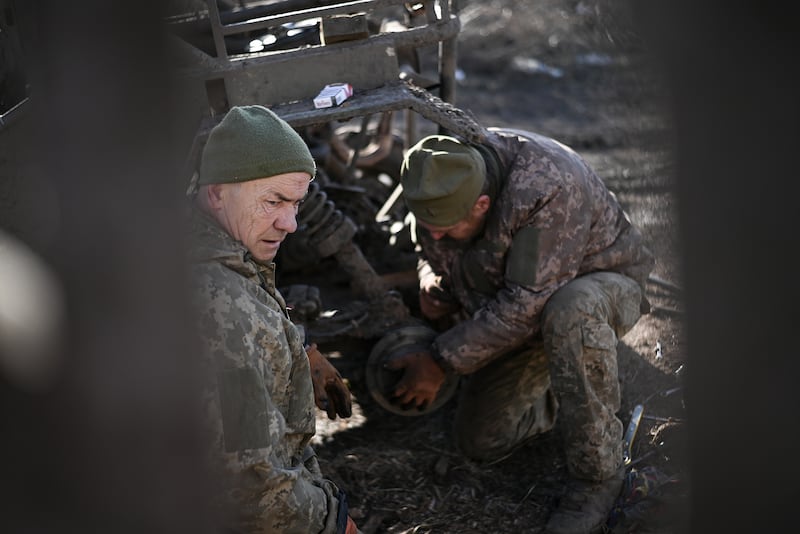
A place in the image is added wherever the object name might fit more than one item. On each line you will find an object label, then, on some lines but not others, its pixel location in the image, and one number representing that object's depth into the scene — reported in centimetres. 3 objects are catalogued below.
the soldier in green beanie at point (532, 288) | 415
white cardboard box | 418
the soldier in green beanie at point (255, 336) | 272
